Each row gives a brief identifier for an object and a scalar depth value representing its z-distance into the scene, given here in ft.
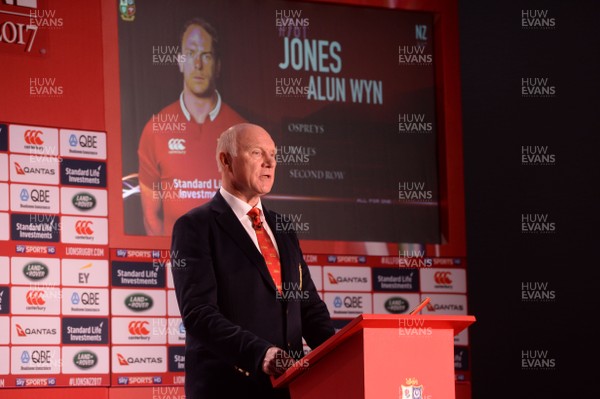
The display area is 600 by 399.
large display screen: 36.63
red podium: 15.65
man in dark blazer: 18.22
